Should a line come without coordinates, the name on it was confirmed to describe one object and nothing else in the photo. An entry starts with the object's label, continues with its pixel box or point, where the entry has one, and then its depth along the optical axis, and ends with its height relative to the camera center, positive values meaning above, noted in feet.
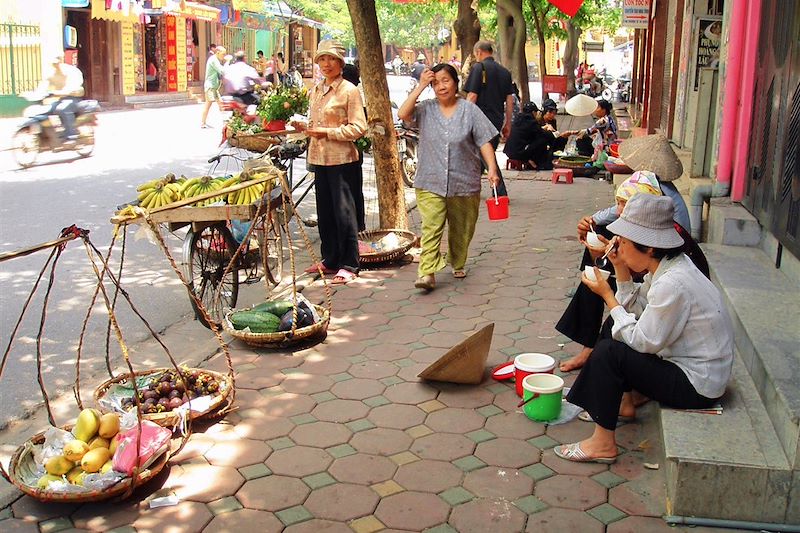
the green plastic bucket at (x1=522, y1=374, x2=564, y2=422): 13.14 -4.64
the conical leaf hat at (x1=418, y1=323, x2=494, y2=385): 14.19 -4.49
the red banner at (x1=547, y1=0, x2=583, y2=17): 29.22 +3.39
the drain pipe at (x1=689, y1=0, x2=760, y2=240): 20.40 -0.18
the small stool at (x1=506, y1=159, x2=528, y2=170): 41.98 -3.18
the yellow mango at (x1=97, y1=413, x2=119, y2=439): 11.65 -4.66
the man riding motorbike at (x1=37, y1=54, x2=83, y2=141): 42.88 +0.06
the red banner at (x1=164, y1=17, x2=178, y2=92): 95.71 +4.19
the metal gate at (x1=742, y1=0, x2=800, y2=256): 15.65 -0.45
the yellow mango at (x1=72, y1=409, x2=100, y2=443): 11.57 -4.64
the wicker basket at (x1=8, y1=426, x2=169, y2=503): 10.57 -5.06
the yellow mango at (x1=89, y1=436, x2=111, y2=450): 11.53 -4.84
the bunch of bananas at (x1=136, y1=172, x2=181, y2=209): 16.97 -2.05
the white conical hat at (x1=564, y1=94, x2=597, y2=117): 41.14 -0.14
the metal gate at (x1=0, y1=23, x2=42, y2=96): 61.93 +2.36
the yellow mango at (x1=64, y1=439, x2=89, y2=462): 11.14 -4.78
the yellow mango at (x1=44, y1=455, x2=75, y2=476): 11.08 -4.96
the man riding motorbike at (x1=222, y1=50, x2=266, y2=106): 50.72 +0.81
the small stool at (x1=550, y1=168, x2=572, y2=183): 37.96 -3.22
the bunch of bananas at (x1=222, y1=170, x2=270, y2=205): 17.80 -2.09
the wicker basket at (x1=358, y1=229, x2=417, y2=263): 22.74 -4.11
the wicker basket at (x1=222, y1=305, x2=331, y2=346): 16.35 -4.71
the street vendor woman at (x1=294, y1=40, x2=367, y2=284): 20.48 -1.38
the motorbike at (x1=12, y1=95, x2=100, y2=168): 40.22 -2.08
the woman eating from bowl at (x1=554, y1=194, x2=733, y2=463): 10.82 -3.03
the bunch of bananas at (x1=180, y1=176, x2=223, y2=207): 17.35 -1.94
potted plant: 24.53 -0.34
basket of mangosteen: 12.81 -4.80
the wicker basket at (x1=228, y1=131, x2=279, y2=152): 23.45 -1.29
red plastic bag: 11.00 -4.75
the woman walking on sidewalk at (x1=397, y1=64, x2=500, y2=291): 20.25 -1.46
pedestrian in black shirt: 32.53 +0.61
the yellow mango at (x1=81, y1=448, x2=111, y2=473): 11.12 -4.92
